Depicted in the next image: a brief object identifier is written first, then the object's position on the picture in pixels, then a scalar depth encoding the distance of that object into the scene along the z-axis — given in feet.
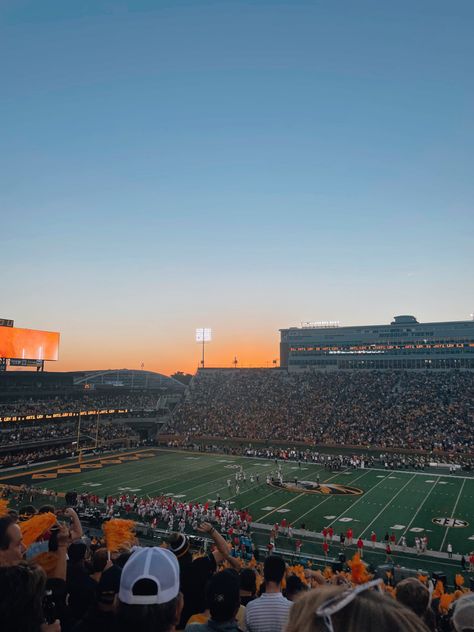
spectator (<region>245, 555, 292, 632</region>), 12.19
